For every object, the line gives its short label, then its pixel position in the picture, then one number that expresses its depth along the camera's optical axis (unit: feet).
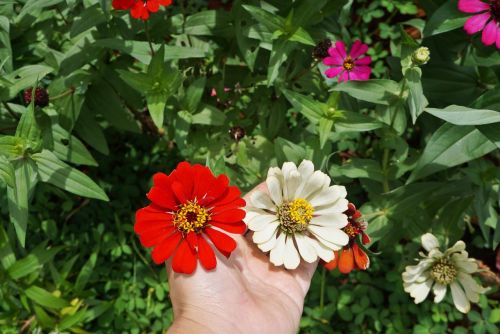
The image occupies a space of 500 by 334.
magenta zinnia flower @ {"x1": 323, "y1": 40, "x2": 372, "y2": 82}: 1.21
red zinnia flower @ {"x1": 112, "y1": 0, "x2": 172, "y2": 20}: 1.03
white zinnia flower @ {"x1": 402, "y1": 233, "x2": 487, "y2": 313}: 1.23
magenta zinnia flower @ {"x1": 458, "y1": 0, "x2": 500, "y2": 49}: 1.12
